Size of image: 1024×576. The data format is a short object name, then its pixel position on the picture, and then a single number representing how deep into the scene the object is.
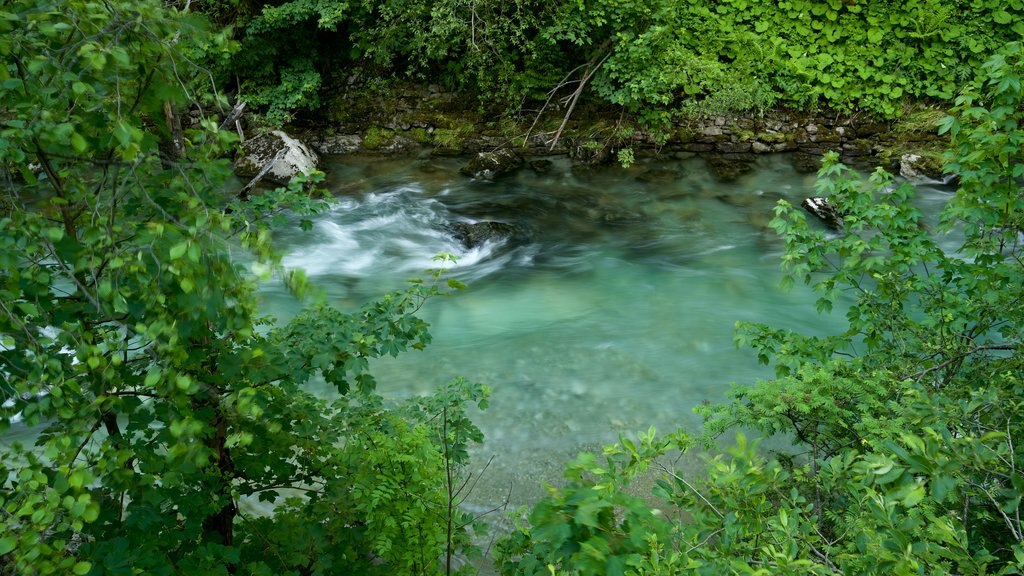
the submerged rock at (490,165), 10.60
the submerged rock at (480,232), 8.81
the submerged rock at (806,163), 10.21
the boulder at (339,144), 11.58
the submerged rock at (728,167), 10.27
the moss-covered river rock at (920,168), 9.60
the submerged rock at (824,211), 8.59
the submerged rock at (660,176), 10.30
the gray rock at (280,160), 10.07
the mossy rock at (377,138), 11.55
